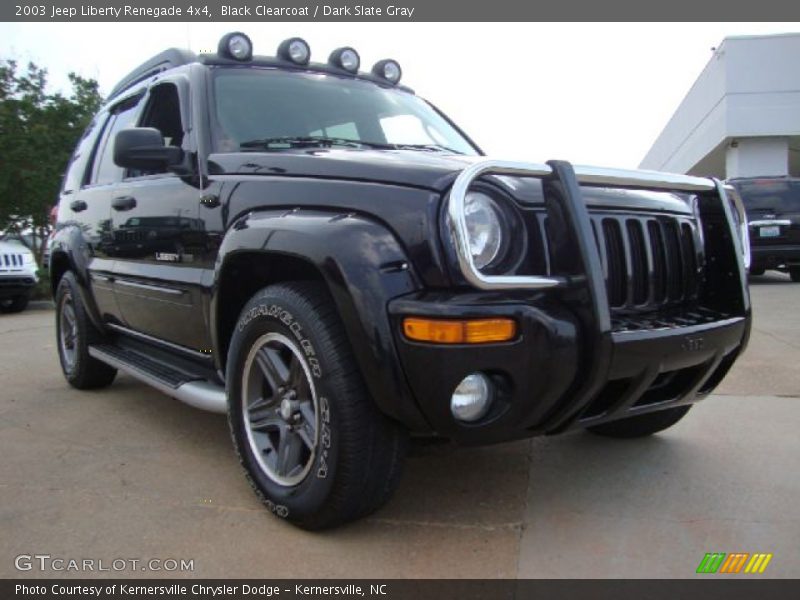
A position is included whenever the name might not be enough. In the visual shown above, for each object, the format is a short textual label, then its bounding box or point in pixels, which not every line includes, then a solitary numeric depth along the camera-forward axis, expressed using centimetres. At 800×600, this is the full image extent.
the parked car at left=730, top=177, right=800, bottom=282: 1080
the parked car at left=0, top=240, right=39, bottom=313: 1032
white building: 2350
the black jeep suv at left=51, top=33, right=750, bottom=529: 213
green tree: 1278
